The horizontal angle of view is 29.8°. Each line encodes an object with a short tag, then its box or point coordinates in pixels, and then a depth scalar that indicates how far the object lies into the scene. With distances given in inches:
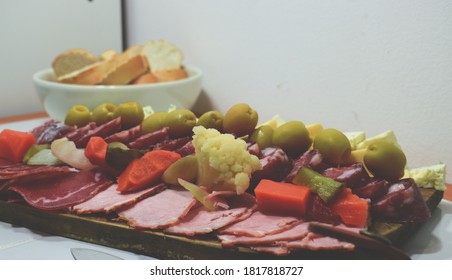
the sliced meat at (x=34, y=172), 24.2
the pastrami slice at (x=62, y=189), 23.6
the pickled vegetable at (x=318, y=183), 21.8
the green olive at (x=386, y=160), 22.7
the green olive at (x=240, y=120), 24.6
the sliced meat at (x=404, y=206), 22.0
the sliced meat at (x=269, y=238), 20.9
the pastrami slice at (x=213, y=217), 21.8
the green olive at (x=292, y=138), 23.8
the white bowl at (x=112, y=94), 32.9
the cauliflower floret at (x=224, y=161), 22.6
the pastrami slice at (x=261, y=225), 21.3
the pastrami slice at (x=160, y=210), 22.2
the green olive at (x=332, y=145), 23.2
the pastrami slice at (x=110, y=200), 23.0
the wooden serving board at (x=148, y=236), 21.0
